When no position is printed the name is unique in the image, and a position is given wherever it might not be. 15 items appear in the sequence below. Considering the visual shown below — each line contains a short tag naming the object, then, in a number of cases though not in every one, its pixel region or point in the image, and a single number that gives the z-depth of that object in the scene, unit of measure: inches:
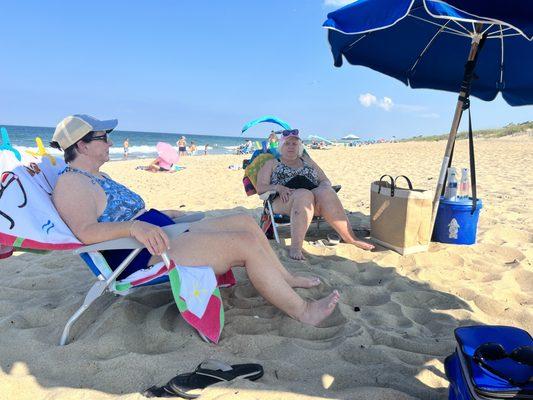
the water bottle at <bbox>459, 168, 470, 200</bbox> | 145.4
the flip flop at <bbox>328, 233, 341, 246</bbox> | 145.2
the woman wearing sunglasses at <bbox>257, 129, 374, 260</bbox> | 135.1
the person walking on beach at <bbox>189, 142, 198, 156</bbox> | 965.7
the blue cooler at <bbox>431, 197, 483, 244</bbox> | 135.7
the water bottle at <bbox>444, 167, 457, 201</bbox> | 140.3
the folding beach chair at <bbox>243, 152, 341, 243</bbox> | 145.0
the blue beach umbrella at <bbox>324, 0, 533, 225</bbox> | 100.7
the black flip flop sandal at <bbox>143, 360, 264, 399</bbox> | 64.9
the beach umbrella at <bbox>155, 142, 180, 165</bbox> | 472.7
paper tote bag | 131.0
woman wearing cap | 81.1
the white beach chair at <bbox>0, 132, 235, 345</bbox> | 79.5
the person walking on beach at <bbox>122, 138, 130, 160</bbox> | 844.4
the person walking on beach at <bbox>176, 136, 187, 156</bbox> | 838.5
